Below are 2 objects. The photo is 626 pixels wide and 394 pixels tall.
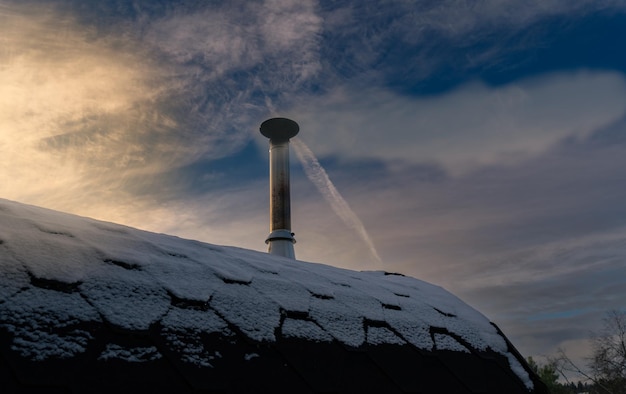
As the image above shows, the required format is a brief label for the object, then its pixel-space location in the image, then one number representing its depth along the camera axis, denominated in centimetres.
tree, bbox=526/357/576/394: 3244
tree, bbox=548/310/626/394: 2600
